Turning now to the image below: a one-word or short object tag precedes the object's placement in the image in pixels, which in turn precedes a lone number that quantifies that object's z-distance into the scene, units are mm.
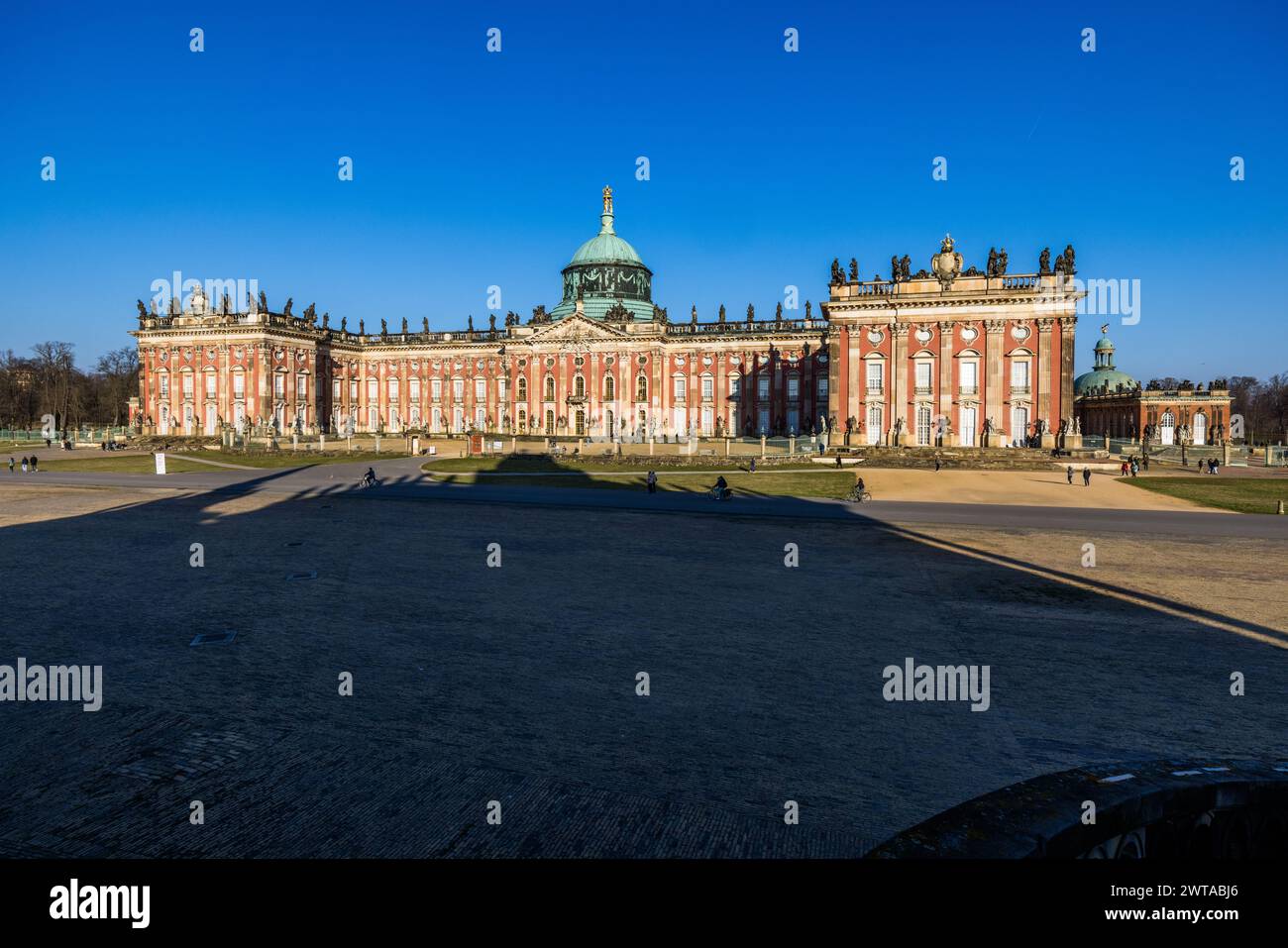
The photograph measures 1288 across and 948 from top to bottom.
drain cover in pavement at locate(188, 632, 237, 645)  12273
